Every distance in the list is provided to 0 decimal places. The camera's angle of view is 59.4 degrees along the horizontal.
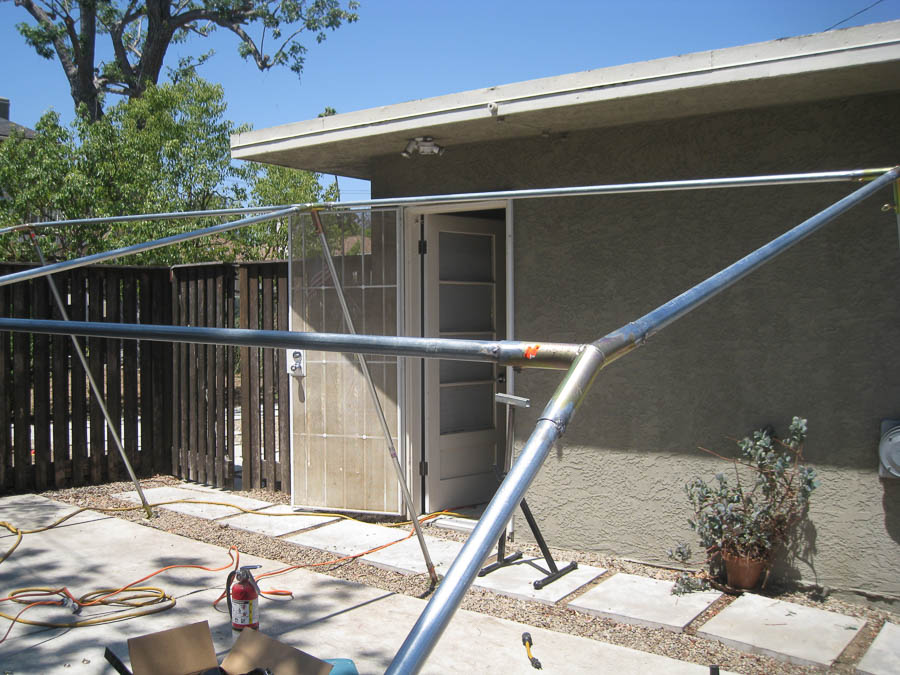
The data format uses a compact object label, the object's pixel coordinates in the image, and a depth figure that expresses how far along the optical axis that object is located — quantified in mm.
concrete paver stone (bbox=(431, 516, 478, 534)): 6009
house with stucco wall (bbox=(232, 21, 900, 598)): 4391
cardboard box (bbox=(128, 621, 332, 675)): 2695
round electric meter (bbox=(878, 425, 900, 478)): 4164
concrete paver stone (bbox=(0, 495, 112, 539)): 6172
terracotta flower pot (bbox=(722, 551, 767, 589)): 4484
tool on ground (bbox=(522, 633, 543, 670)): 3672
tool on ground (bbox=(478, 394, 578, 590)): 4785
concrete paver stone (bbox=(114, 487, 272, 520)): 6637
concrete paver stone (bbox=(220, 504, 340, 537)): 6090
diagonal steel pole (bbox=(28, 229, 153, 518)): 5682
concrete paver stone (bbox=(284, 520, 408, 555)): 5641
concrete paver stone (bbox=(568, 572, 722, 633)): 4199
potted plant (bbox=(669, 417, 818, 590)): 4477
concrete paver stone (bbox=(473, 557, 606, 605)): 4609
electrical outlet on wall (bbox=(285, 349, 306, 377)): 6594
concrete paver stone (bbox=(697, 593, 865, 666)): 3744
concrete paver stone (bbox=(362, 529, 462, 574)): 5160
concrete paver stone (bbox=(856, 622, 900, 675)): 3537
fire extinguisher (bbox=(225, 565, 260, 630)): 3783
